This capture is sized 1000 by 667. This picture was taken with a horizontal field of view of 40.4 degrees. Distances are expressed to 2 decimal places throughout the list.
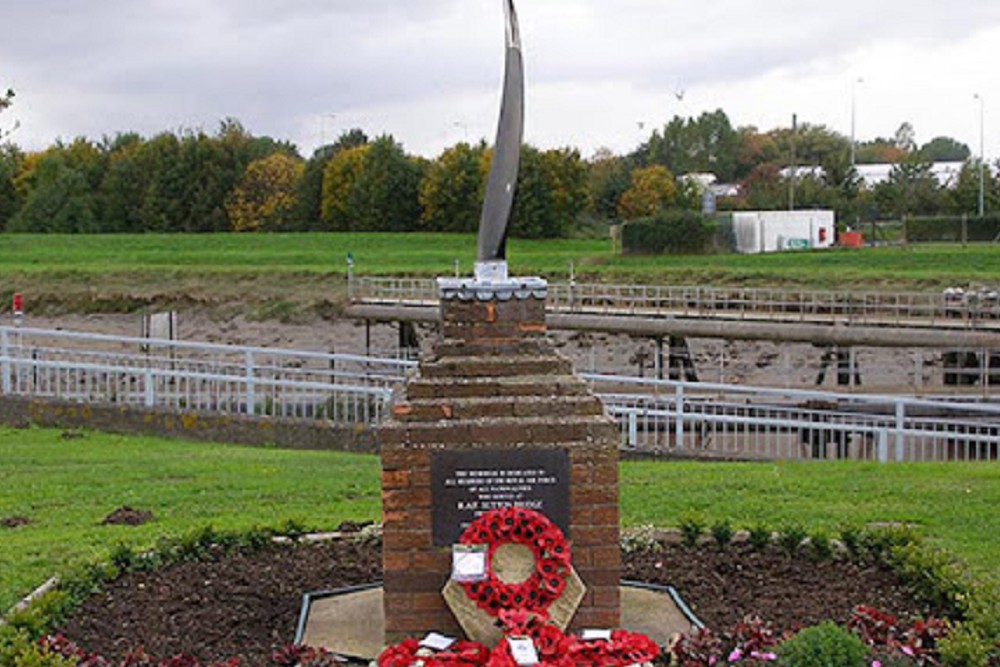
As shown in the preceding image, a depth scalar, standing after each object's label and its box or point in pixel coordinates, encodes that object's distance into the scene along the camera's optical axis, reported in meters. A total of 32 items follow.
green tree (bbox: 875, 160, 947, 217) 69.50
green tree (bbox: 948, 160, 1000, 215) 66.69
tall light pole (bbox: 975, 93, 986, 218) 63.41
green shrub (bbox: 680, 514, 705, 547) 10.59
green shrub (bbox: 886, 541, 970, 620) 8.57
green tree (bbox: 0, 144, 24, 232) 75.58
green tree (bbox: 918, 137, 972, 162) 119.10
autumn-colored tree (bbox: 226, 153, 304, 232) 71.19
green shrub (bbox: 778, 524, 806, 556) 10.23
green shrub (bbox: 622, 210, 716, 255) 54.72
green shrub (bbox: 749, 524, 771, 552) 10.32
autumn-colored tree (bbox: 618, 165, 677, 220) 67.06
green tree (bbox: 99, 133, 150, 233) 73.12
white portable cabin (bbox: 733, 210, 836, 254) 55.84
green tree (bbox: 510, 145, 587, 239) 60.62
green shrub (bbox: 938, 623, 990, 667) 7.29
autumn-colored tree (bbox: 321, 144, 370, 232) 67.88
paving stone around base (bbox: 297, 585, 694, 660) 8.22
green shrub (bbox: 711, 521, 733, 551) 10.46
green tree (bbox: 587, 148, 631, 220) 71.44
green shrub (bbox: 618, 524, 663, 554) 10.54
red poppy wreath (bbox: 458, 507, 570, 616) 7.73
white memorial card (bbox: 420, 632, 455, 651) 7.61
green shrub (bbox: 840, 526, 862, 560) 10.11
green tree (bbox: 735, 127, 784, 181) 91.00
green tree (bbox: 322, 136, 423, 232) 66.75
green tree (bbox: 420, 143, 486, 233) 64.12
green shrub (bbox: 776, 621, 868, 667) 7.08
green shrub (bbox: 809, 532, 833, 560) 10.04
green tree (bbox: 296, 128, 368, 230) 70.19
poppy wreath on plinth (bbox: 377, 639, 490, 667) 7.37
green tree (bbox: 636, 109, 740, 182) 87.38
